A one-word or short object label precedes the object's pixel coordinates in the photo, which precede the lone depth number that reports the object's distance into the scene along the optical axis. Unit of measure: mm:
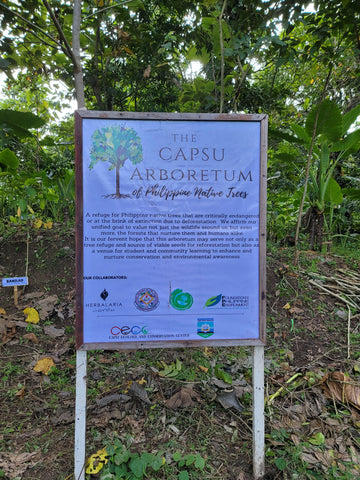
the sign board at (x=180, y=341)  1674
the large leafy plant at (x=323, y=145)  3281
